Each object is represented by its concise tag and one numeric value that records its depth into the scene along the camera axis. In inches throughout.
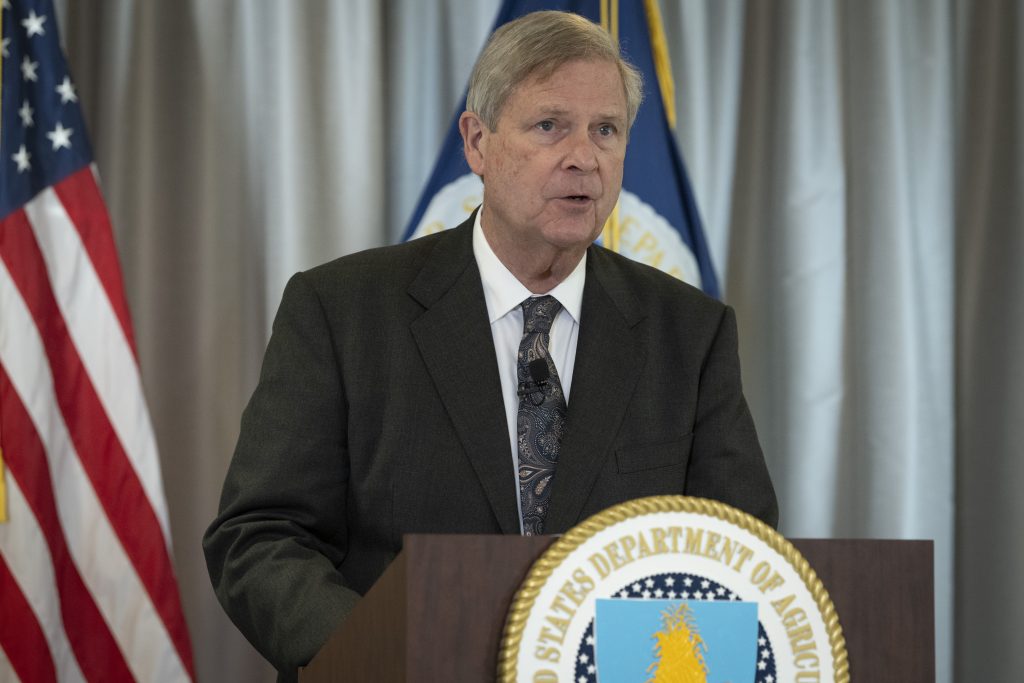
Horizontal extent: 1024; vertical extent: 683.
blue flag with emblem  216.9
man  179.8
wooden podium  162.9
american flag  211.6
